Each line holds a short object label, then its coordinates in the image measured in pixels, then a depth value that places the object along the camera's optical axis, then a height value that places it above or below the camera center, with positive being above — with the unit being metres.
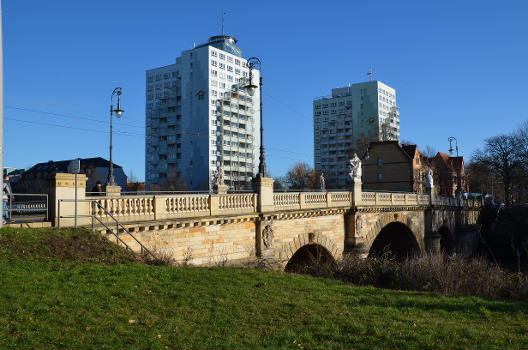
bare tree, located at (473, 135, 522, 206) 48.59 +3.24
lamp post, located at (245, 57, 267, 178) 17.11 +1.05
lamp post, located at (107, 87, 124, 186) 23.38 +4.51
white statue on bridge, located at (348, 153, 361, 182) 24.80 +1.01
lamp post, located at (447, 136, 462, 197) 48.06 +4.36
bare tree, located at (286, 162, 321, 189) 88.25 +2.47
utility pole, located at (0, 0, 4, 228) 10.95 +2.06
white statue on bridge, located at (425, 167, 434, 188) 37.84 +0.70
